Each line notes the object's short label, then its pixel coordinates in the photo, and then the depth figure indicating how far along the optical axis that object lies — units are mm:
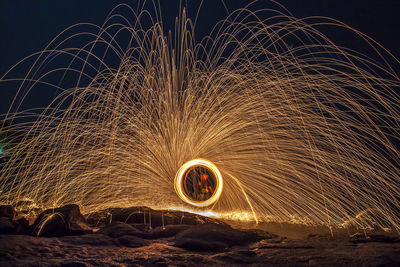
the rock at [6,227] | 6895
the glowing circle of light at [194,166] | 10945
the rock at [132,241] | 6414
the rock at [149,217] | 8656
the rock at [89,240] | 6335
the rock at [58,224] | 7082
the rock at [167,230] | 7279
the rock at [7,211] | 9148
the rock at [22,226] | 7191
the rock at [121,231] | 7061
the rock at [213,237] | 6324
